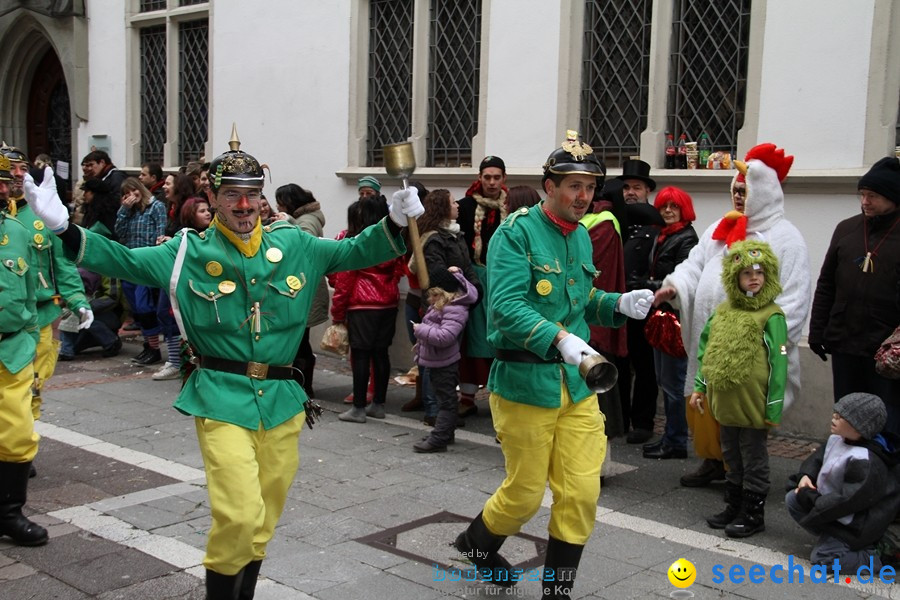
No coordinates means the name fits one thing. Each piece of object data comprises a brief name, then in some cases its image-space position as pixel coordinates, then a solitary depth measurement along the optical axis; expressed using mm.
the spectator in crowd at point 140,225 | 10609
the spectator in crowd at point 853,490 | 5008
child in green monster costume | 5551
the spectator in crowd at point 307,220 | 8992
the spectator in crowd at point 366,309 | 8273
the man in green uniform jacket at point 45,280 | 5750
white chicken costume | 5973
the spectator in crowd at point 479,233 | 8195
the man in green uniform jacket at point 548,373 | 4289
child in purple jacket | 7414
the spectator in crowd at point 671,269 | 7125
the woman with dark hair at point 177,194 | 9734
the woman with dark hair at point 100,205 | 11625
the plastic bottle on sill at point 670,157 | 8719
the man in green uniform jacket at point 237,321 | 3912
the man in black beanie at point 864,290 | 5844
